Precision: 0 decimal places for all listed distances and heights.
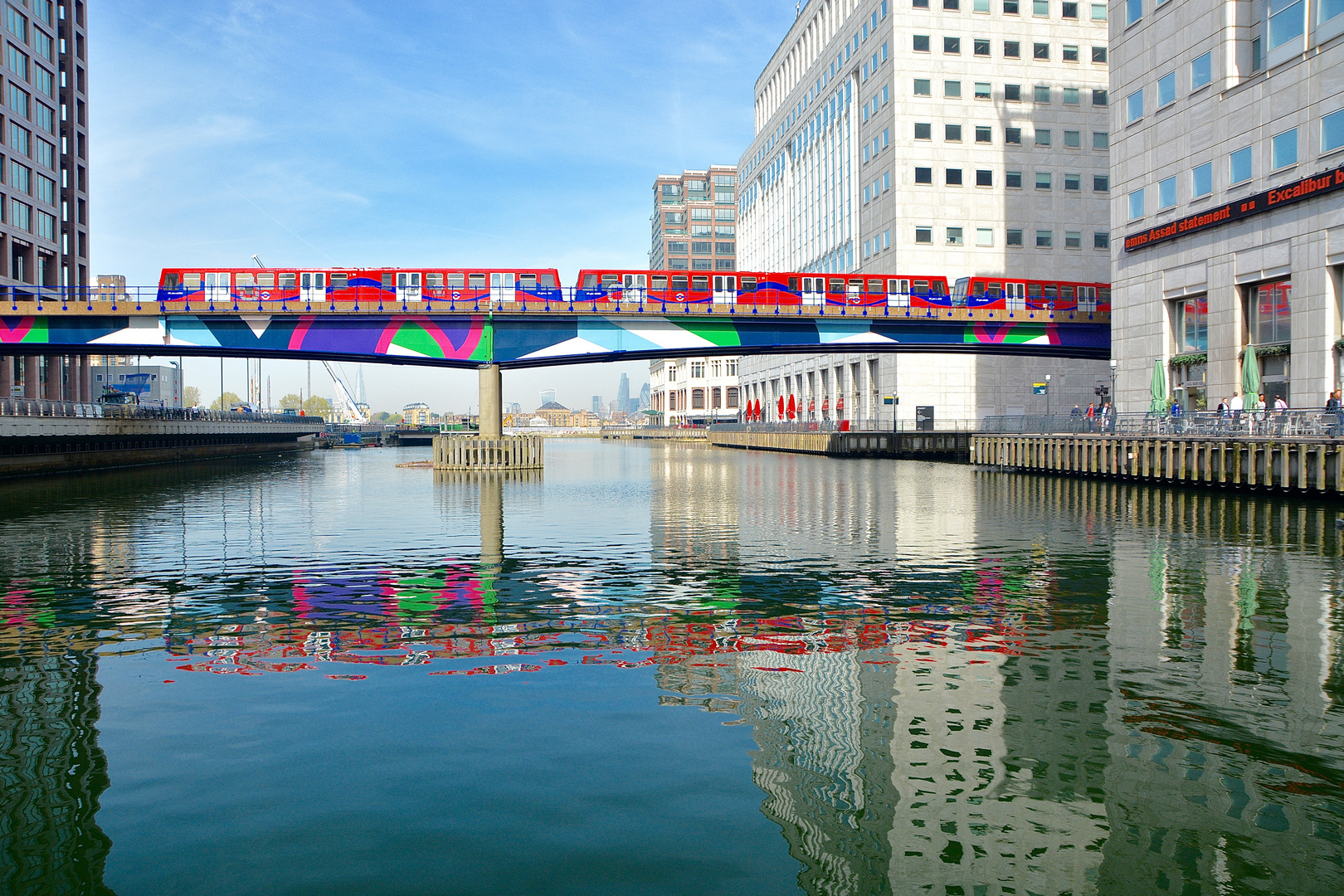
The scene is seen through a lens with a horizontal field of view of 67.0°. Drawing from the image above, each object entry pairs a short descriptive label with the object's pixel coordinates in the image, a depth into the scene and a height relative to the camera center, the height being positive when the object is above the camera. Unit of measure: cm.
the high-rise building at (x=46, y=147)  8175 +2587
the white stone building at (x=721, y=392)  19238 +825
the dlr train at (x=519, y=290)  5769 +886
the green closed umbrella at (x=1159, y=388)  4931 +204
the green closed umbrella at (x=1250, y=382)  4181 +196
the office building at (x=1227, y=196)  4384 +1142
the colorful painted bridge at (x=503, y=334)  5750 +626
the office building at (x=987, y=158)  9681 +2651
